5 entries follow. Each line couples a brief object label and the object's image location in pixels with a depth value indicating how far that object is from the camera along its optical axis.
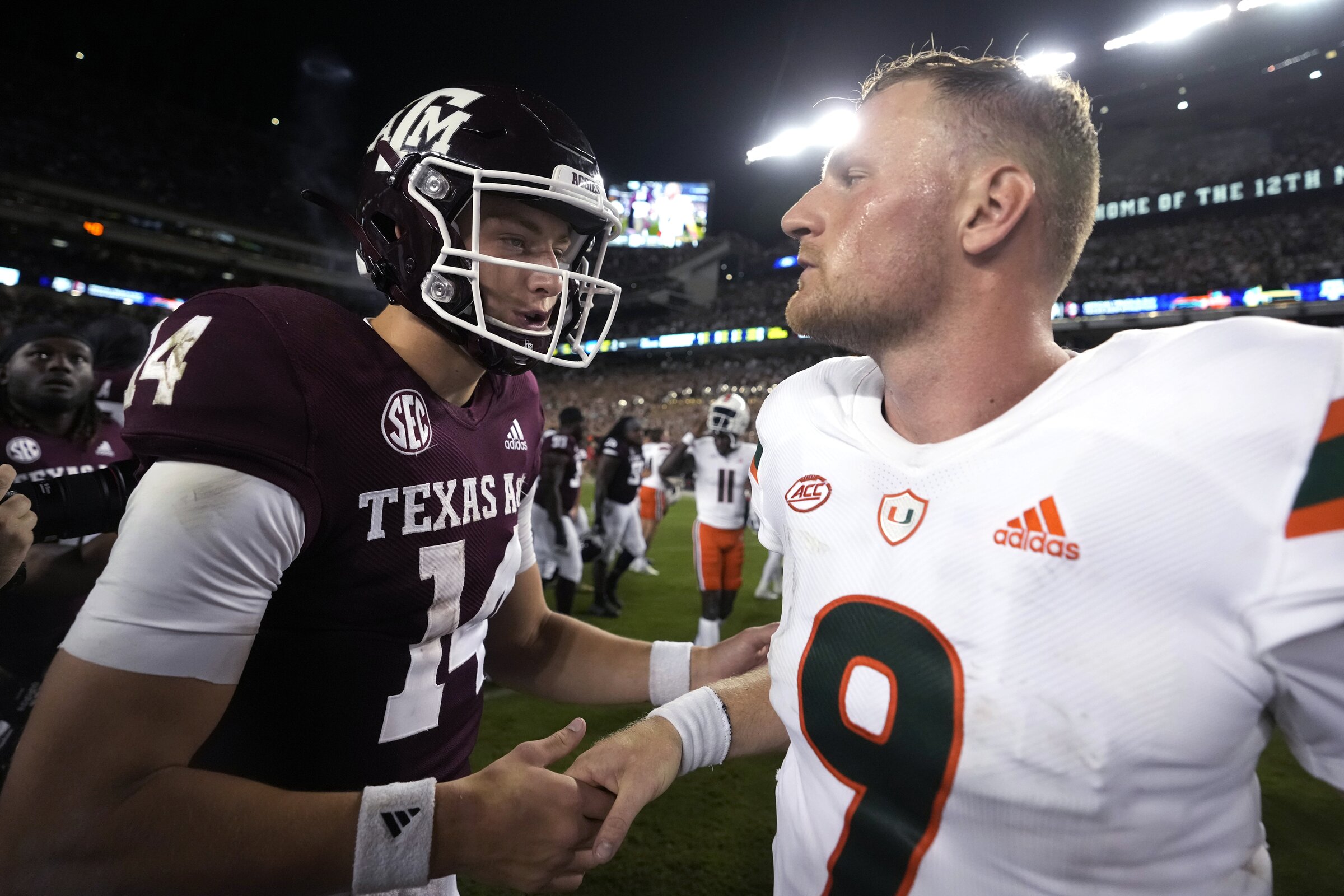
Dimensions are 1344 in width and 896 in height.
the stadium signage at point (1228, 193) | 24.98
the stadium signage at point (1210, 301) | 21.61
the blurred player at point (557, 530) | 7.10
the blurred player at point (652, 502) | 10.91
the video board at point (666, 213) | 30.52
